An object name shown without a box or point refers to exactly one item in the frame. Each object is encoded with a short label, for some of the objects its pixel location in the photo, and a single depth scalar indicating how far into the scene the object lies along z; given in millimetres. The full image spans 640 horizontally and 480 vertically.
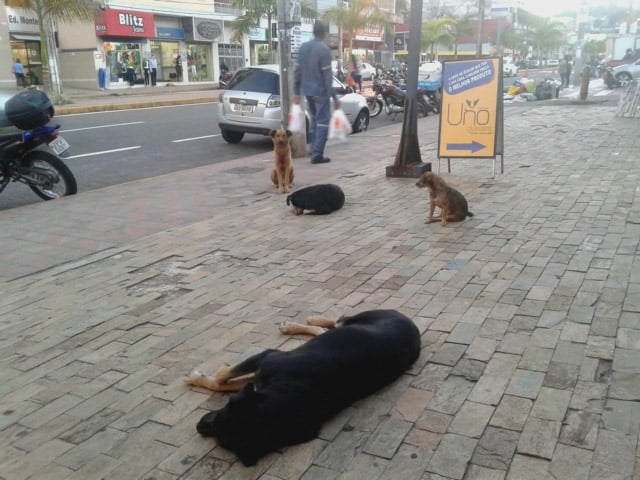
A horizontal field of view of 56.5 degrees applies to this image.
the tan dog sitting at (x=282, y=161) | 7441
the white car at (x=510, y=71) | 48744
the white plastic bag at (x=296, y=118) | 9570
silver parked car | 11594
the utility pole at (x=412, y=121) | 8039
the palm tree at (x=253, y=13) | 27891
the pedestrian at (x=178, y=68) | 37469
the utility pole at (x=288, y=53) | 10117
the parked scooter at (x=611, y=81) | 30531
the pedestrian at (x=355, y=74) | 29231
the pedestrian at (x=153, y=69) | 34481
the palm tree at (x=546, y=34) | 76688
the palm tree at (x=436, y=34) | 44531
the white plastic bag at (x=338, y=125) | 8711
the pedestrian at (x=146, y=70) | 34844
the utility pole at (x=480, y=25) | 29734
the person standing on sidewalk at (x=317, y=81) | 9133
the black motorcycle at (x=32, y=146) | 7051
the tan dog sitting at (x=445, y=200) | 5770
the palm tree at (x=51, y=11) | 20250
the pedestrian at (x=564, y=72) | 31330
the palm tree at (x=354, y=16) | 36906
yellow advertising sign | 7918
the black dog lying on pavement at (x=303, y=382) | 2357
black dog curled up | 6352
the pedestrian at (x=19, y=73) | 29453
